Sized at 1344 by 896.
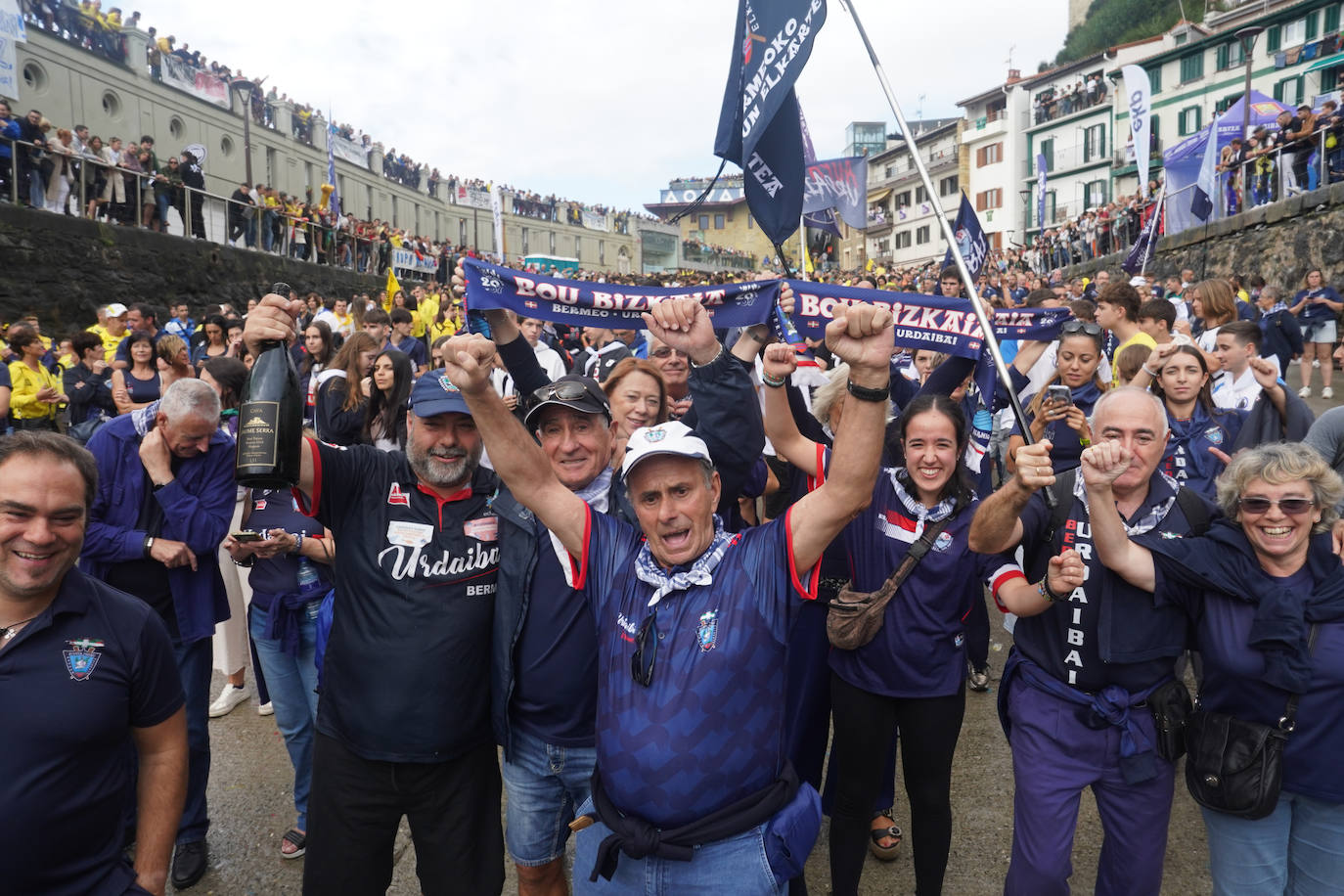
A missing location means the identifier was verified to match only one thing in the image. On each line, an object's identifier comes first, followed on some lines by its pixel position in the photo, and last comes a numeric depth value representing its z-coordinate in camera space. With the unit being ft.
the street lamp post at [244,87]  104.83
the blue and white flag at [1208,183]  49.41
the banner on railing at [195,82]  93.30
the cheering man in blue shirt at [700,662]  7.17
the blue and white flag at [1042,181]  78.04
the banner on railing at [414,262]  89.30
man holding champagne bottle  8.98
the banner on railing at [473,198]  153.17
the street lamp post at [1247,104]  61.40
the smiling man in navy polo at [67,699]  6.75
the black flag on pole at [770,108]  13.66
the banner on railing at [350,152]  123.97
